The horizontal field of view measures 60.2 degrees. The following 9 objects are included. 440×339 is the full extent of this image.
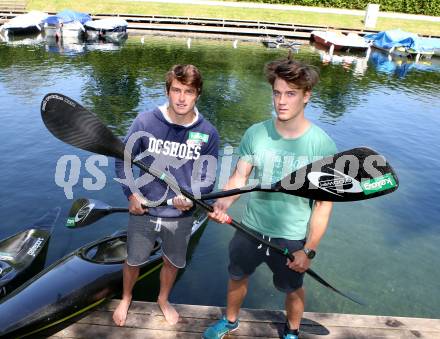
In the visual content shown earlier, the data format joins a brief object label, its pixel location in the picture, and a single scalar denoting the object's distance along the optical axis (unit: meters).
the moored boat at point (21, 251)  6.20
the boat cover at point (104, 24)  33.66
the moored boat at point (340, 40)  33.91
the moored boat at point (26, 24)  32.50
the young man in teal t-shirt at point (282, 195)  3.35
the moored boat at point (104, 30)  33.78
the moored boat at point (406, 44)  33.47
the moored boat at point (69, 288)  4.81
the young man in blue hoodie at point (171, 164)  3.83
